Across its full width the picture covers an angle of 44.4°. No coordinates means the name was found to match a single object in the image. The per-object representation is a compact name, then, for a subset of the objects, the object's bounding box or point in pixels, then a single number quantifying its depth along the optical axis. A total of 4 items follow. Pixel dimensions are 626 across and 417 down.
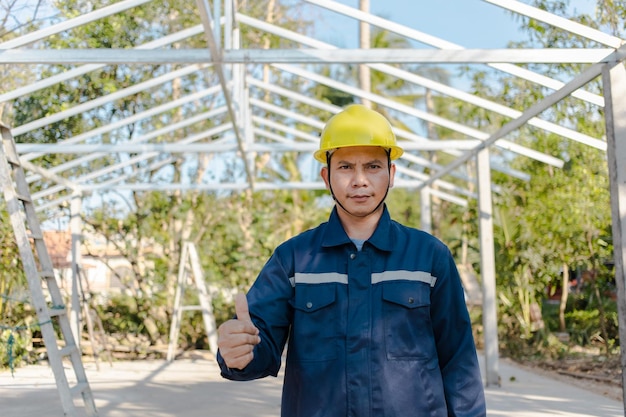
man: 1.92
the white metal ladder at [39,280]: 5.32
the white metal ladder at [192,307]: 11.35
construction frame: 5.15
